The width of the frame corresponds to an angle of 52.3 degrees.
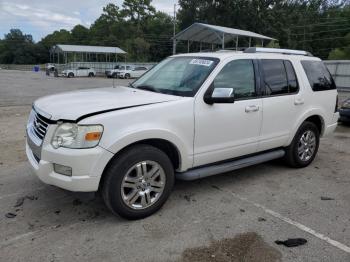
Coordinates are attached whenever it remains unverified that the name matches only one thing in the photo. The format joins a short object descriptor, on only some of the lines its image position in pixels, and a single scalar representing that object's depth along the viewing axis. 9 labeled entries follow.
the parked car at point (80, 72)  44.31
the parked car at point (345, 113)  9.69
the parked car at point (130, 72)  42.91
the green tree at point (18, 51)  105.00
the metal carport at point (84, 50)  52.25
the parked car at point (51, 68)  52.16
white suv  3.53
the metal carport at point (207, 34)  26.32
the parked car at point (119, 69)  43.49
